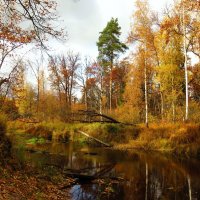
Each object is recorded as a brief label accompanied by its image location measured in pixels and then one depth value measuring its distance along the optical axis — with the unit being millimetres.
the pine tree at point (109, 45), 48719
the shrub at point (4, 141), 11580
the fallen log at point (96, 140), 24994
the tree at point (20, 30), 8945
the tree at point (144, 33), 26798
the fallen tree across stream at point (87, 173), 12938
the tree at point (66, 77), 46094
